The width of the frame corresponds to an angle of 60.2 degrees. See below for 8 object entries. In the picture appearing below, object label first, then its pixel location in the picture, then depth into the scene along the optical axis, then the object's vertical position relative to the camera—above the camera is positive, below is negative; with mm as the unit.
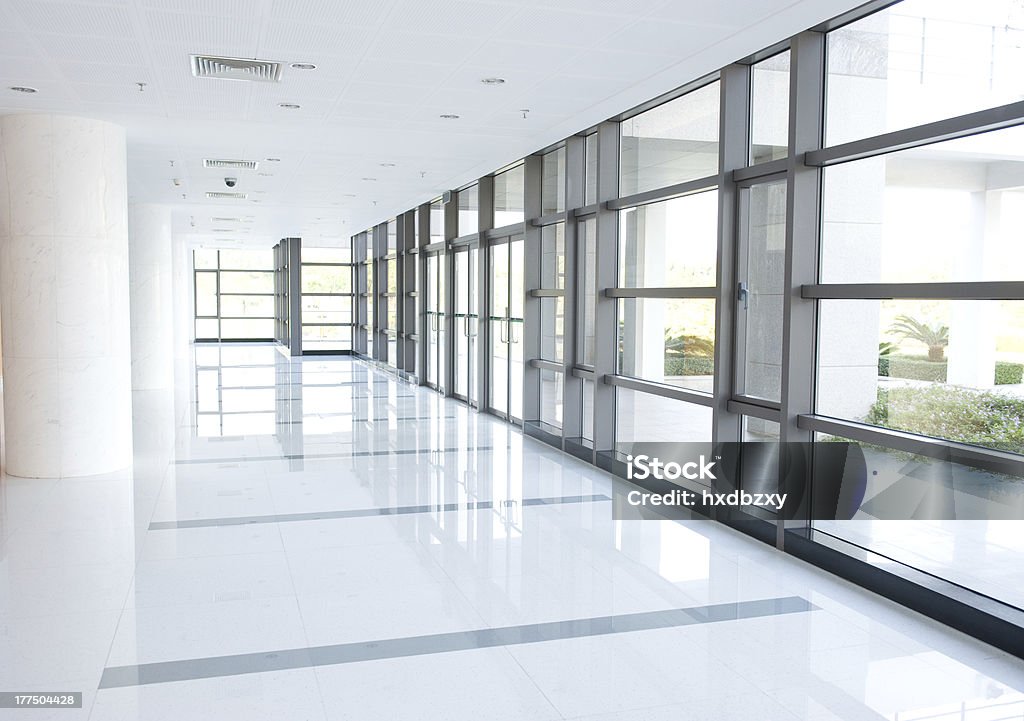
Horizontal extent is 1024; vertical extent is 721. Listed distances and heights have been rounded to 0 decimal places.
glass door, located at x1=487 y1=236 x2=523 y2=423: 11727 -385
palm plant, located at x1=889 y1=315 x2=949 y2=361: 4809 -175
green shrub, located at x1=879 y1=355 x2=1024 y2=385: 4336 -371
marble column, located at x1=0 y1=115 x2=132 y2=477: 7973 +62
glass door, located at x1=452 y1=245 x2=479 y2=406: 14000 -401
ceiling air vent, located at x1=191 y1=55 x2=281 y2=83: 6559 +1719
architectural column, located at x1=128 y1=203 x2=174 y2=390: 15727 -3
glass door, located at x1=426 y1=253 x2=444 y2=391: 15680 -424
